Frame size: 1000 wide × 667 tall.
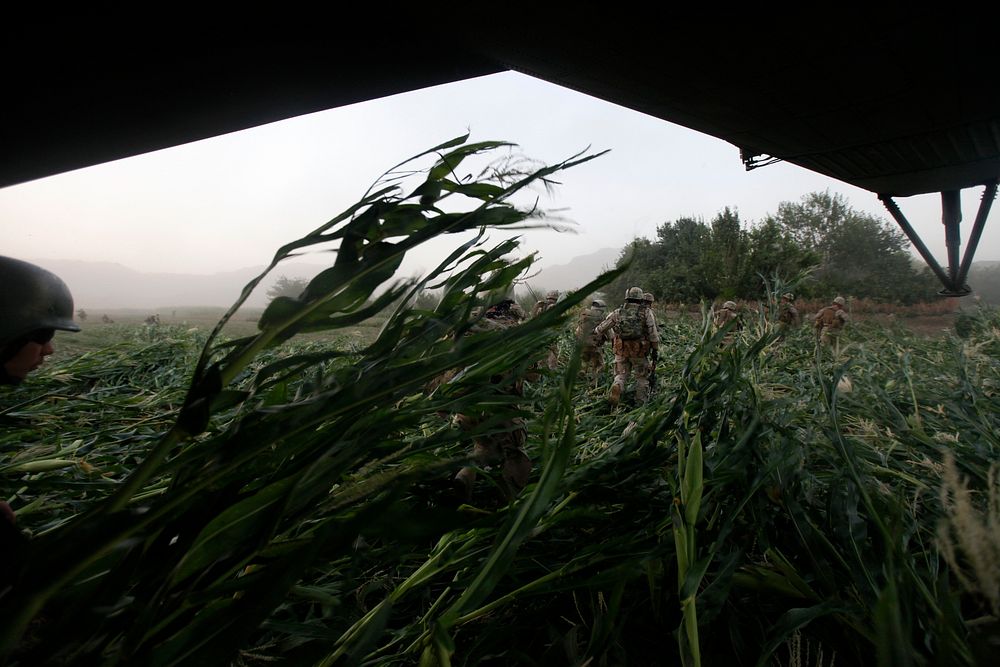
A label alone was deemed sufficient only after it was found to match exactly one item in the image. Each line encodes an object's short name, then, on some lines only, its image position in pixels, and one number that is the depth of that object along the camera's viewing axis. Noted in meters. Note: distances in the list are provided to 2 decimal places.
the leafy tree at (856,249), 30.22
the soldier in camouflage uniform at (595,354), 7.20
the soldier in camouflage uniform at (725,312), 7.60
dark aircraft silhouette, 1.79
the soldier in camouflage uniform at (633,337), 6.51
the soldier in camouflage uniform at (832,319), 9.06
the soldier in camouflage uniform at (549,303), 7.56
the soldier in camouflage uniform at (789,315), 8.88
